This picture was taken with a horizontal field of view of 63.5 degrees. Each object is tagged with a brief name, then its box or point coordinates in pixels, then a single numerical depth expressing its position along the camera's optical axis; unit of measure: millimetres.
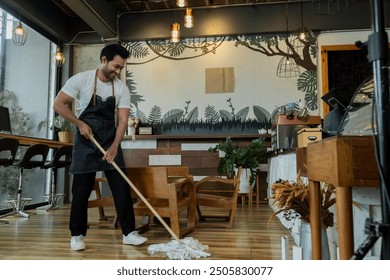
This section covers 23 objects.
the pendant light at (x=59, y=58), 4786
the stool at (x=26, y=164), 3785
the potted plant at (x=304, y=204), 1448
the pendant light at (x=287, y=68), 5422
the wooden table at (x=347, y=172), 965
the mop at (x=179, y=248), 2020
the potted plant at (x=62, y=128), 5203
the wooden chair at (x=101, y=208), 2996
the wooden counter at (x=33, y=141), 3871
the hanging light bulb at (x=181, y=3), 3697
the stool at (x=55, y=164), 4344
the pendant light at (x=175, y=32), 4340
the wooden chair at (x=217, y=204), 3137
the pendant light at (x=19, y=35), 3914
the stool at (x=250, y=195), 4727
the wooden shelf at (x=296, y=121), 4000
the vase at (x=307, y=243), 1444
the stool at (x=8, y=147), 3342
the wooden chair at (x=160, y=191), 2480
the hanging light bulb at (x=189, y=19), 4207
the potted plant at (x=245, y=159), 4641
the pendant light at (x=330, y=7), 5281
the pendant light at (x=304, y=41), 5379
